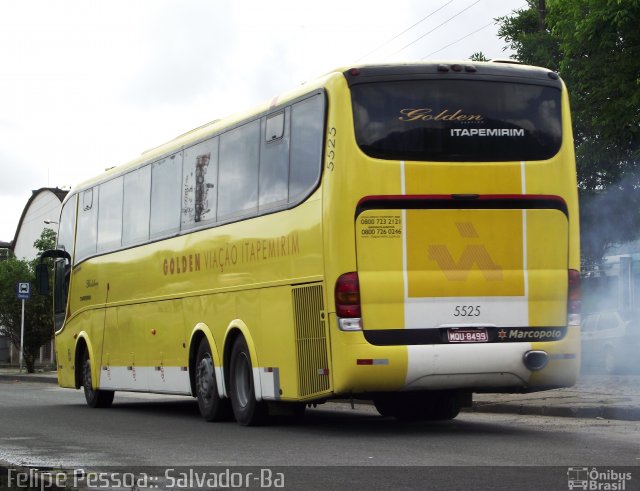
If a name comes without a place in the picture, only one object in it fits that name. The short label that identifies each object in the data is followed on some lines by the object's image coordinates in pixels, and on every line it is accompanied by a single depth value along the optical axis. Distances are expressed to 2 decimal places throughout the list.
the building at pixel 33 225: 69.25
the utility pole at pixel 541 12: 36.36
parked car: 31.31
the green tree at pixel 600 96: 26.72
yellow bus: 13.20
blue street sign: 44.53
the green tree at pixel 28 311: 51.22
